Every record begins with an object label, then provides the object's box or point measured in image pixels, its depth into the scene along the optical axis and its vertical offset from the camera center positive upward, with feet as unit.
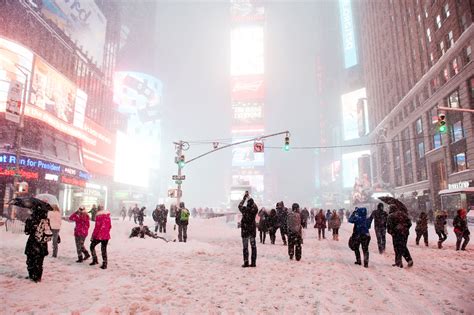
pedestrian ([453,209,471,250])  44.70 -3.11
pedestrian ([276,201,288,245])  53.36 -1.69
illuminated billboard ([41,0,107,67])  157.79 +99.76
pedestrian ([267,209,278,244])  53.62 -3.02
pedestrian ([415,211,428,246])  50.03 -3.33
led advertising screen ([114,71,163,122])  297.94 +106.35
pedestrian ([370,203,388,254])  41.57 -2.25
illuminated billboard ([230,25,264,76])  492.54 +245.26
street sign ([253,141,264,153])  73.31 +13.74
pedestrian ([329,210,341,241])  59.24 -3.07
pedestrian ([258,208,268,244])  55.42 -2.96
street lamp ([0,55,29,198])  58.49 +9.36
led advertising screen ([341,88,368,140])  365.61 +110.22
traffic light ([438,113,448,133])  59.40 +15.60
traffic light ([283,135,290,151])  71.41 +14.42
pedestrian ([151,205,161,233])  68.03 -2.00
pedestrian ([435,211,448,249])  48.37 -2.45
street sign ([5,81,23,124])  45.85 +15.12
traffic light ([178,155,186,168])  65.99 +9.20
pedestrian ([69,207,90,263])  32.55 -2.72
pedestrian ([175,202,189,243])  52.85 -2.39
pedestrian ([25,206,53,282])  23.36 -2.74
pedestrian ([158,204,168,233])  67.77 -2.43
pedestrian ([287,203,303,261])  35.82 -3.14
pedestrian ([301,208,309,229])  72.58 -2.20
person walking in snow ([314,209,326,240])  63.10 -3.08
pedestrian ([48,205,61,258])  34.94 -1.96
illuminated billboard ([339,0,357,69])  409.08 +219.44
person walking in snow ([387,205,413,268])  31.68 -2.59
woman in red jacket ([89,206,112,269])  29.55 -2.39
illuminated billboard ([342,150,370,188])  373.83 +46.33
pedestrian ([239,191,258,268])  31.01 -1.96
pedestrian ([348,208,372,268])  31.89 -2.53
